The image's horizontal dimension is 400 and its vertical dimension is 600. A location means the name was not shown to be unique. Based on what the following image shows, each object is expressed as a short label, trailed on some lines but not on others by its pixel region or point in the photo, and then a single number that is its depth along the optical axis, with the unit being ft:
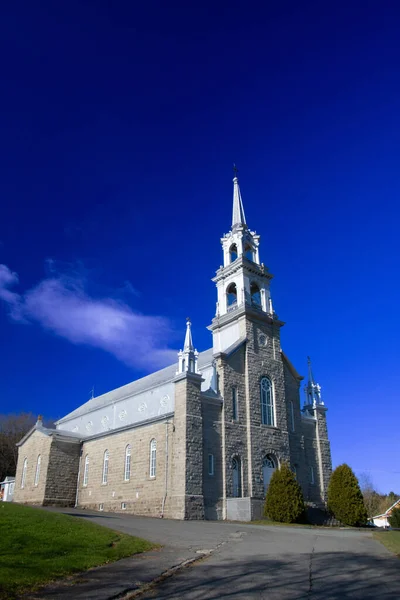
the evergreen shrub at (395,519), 113.23
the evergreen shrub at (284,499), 93.30
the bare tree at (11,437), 208.85
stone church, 99.71
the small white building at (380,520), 213.97
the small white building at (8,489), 154.71
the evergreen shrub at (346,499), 98.89
